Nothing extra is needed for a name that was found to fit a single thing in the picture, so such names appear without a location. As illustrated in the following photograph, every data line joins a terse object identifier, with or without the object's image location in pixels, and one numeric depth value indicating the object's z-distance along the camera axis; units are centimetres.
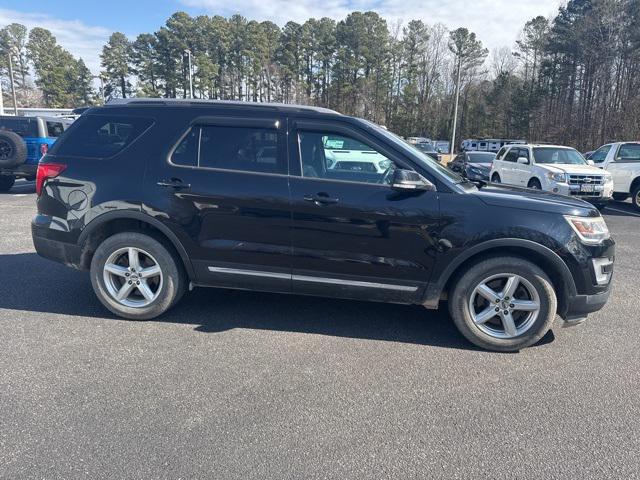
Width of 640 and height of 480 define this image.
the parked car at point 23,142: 1057
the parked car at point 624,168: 1194
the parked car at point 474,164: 1753
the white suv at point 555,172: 1070
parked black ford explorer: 350
